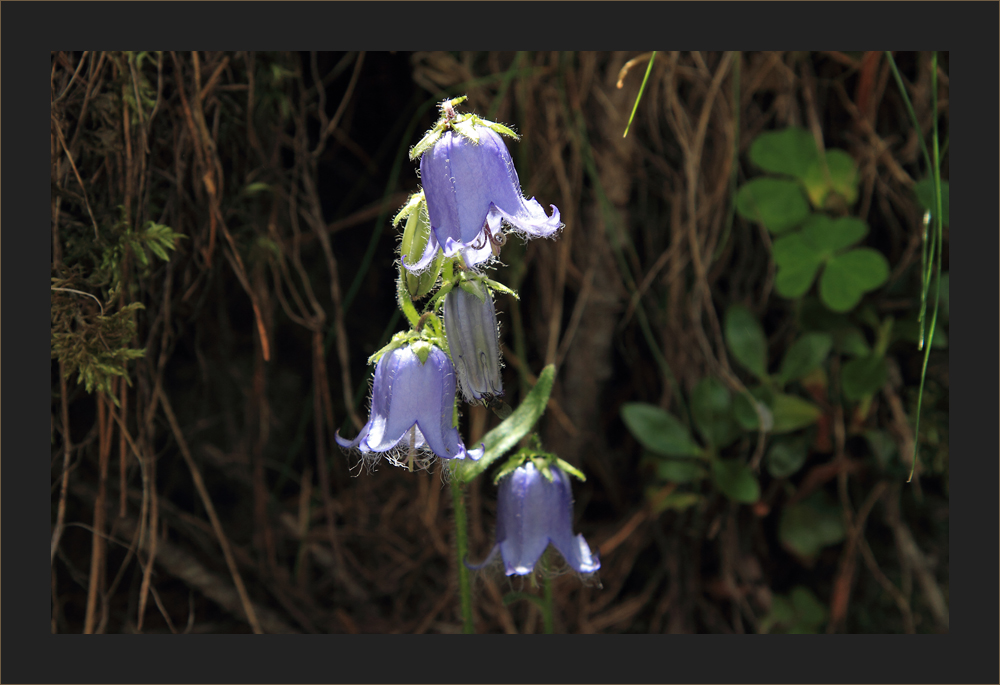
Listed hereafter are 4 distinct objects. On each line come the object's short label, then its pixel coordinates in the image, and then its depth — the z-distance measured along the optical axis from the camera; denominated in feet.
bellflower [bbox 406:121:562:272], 1.74
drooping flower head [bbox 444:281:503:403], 1.75
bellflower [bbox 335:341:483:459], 1.76
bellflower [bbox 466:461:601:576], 1.83
